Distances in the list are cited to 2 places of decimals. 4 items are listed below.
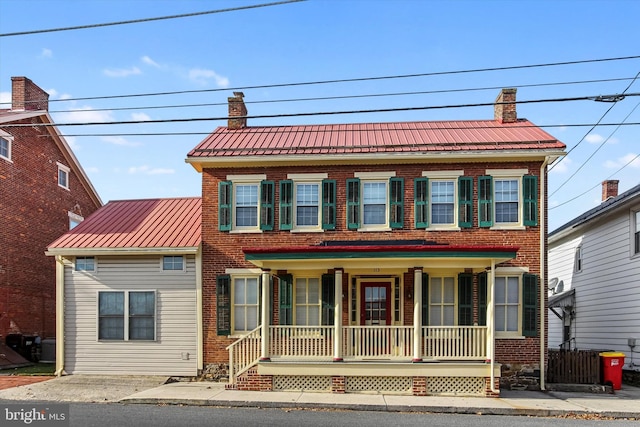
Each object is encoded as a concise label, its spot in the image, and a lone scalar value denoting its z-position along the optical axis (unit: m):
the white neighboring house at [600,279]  16.22
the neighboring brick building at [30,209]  19.47
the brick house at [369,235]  14.87
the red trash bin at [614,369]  14.87
